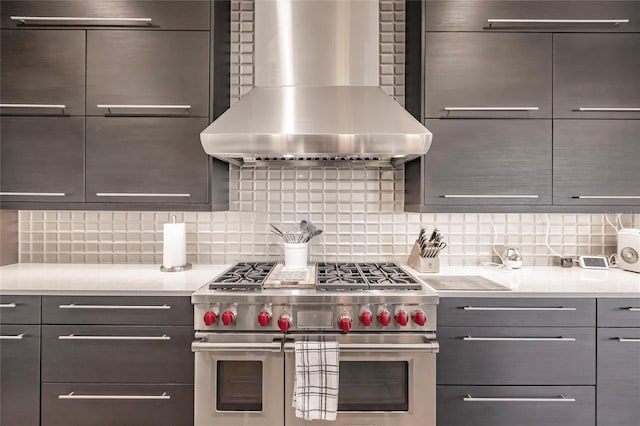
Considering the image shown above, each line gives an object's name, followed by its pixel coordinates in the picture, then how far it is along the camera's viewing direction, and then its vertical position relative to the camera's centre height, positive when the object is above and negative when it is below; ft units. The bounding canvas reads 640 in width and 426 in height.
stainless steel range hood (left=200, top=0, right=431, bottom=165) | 6.10 +2.43
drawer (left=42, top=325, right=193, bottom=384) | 5.78 -2.22
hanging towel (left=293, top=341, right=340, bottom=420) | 5.42 -2.48
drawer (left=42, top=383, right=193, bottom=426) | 5.79 -2.99
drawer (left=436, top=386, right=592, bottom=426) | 5.78 -2.95
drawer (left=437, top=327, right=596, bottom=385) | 5.78 -2.21
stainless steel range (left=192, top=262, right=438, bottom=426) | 5.62 -2.11
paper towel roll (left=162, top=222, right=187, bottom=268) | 7.22 -0.71
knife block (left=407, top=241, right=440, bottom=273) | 7.25 -1.02
